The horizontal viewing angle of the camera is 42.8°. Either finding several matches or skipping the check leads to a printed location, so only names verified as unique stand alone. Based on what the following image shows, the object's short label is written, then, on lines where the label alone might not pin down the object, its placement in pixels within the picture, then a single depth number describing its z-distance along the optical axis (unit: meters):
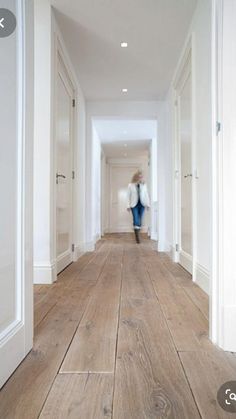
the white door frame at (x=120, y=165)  9.20
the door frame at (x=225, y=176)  1.22
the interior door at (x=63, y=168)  2.84
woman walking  5.98
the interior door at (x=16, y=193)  1.01
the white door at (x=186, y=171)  2.85
